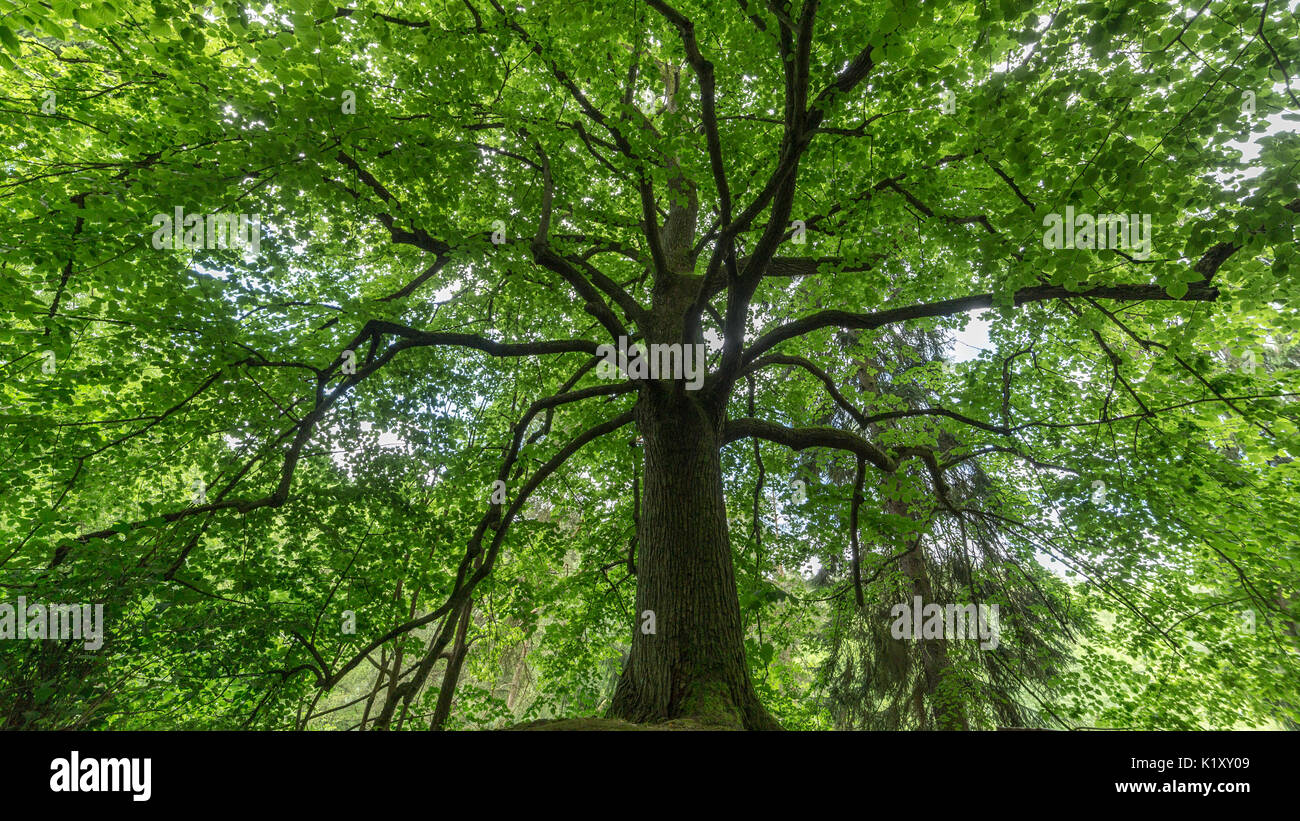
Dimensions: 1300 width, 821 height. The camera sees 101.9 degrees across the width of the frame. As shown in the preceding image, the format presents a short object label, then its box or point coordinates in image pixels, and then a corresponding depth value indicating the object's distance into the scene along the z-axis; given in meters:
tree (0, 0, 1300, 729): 3.41
